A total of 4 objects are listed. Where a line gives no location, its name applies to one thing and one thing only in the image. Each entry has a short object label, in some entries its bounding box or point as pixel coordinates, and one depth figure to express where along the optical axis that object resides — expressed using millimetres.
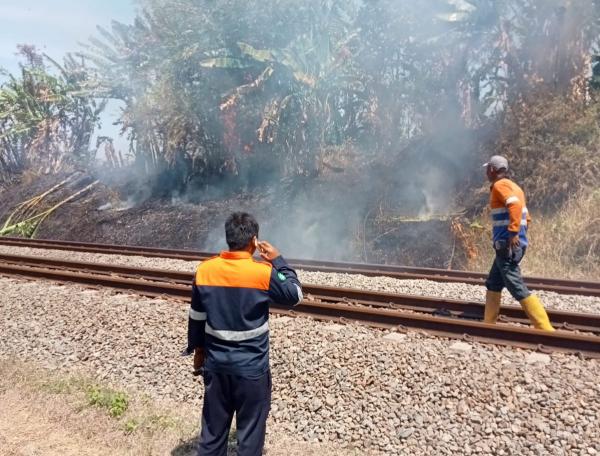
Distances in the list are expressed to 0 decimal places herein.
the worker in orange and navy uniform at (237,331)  3188
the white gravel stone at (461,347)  5172
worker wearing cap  5816
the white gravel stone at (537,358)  4793
